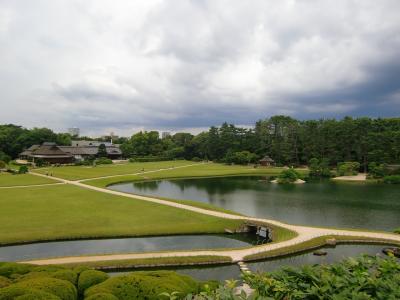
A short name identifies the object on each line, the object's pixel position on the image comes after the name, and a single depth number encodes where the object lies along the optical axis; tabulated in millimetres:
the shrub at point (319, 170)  75812
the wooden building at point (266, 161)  95875
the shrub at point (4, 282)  13100
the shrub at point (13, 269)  16545
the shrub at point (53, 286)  11695
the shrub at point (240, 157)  101875
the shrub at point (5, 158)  89062
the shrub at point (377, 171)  69688
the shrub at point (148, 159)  112938
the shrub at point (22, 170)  71000
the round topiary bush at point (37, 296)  10528
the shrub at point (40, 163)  86506
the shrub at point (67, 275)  14104
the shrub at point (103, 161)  97938
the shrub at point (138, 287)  12208
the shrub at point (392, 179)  65119
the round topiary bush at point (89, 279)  13891
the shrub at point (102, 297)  11102
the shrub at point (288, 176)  66425
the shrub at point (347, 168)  75812
